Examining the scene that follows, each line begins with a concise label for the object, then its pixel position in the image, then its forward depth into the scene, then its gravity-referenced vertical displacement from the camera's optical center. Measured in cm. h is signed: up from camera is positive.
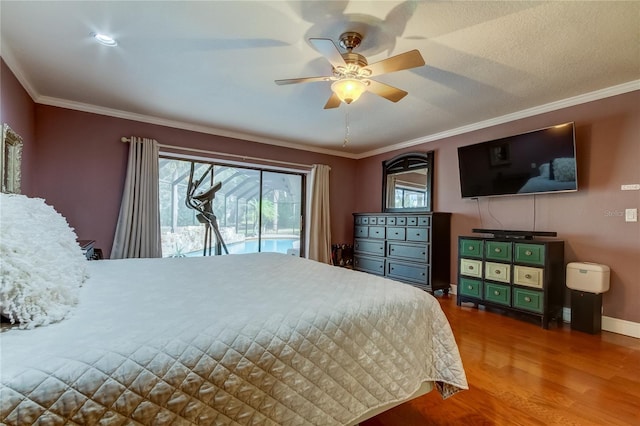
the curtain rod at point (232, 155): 410 +90
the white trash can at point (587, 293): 283 -74
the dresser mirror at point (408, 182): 479 +54
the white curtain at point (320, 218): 539 -8
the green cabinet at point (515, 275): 304 -65
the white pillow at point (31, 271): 90 -20
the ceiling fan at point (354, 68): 194 +100
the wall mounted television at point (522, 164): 314 +60
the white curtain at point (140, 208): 378 +6
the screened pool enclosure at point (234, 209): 450 +7
